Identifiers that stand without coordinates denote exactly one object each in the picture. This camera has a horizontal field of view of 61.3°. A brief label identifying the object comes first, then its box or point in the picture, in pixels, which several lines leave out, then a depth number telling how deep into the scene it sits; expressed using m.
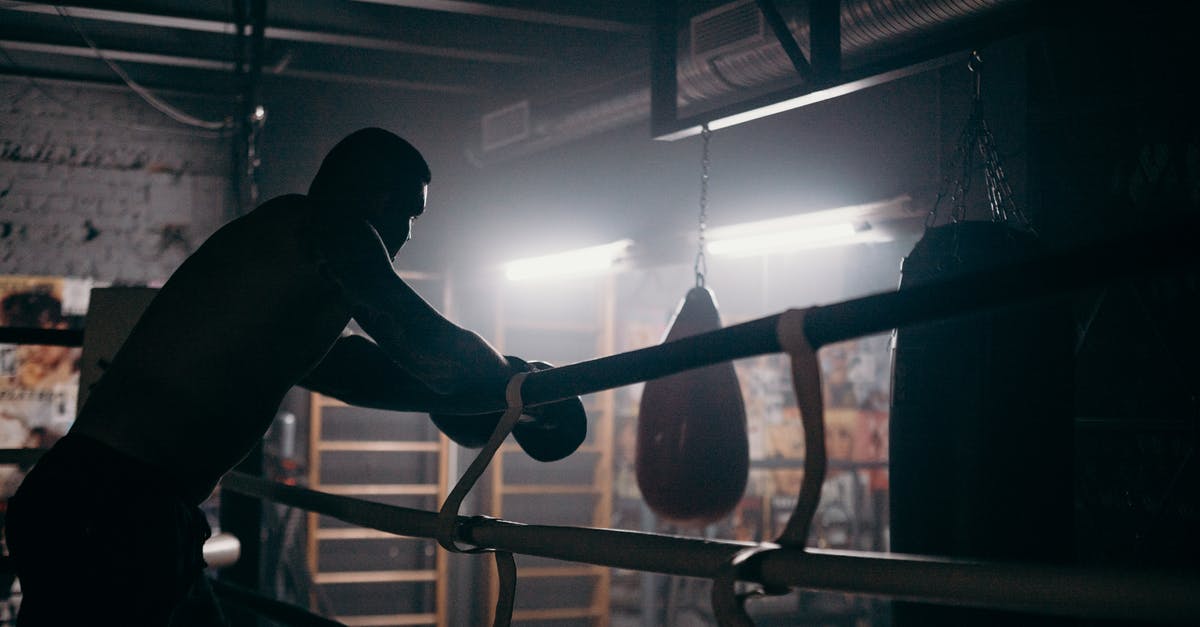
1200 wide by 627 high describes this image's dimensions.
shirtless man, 1.51
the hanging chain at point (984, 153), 2.60
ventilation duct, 2.92
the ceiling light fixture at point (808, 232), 3.98
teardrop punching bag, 3.33
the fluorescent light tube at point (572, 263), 5.71
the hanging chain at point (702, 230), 3.63
